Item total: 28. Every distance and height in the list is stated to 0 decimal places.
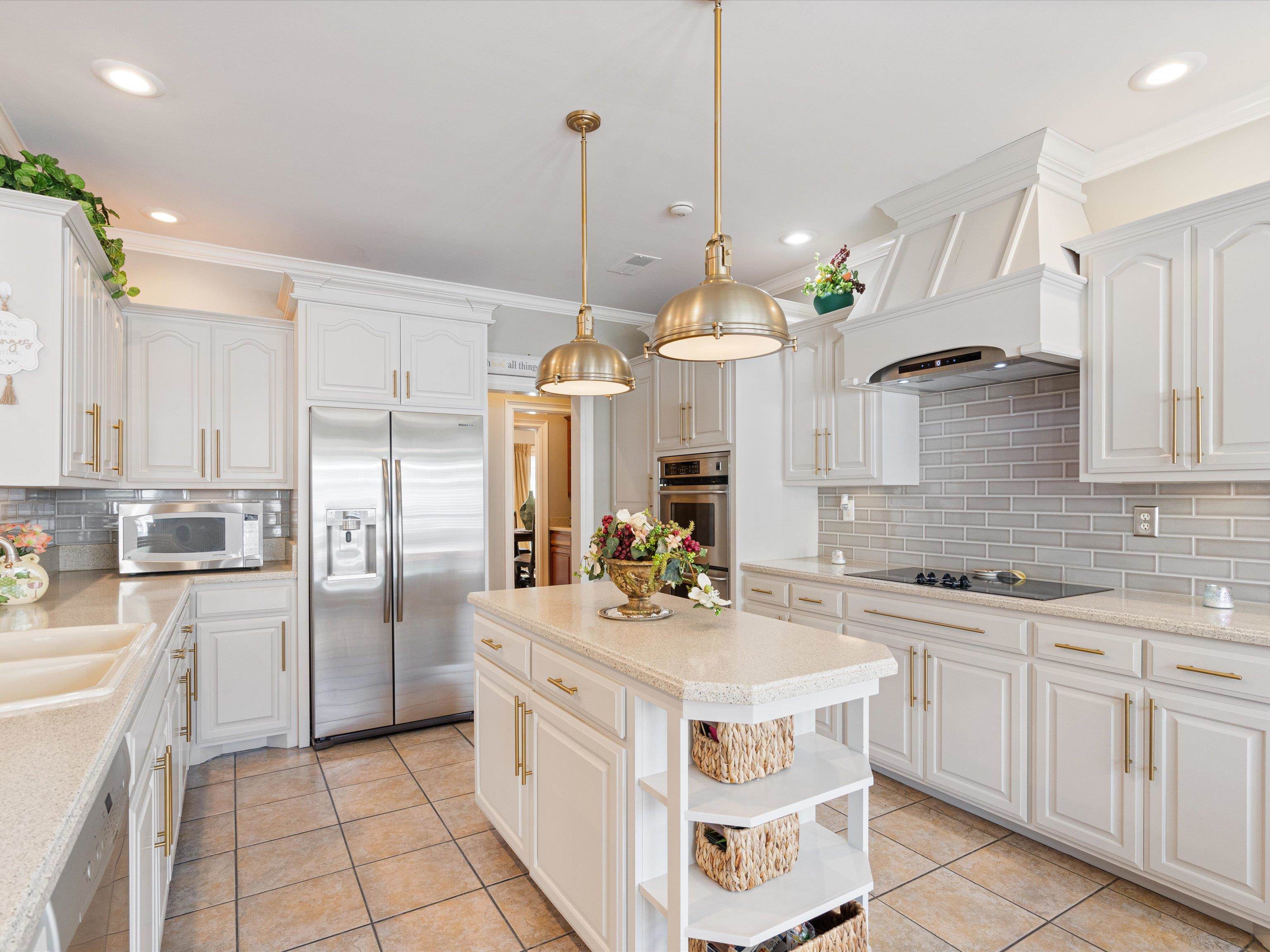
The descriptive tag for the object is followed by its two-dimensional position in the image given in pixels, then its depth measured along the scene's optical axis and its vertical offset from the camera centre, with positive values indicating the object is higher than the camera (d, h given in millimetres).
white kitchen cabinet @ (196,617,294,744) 3395 -995
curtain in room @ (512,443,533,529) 7652 +150
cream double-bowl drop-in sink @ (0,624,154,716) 1463 -463
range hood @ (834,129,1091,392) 2598 +844
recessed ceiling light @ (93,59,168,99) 2152 +1308
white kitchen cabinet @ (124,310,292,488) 3480 +436
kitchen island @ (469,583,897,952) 1531 -740
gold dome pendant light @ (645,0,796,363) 1664 +420
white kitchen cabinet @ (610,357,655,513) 4707 +272
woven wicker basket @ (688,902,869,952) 1635 -1104
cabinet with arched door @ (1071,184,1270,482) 2189 +472
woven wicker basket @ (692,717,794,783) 1677 -671
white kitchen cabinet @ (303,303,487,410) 3666 +702
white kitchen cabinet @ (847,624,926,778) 2945 -1022
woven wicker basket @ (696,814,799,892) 1625 -904
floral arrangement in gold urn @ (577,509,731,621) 1992 -224
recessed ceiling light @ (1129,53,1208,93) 2162 +1334
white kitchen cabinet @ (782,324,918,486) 3504 +306
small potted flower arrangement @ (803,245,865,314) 3561 +1037
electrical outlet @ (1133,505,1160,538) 2658 -149
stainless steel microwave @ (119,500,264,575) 3408 -272
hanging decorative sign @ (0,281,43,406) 2119 +436
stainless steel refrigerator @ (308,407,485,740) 3648 -449
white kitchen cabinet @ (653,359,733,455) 3980 +476
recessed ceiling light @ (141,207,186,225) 3229 +1283
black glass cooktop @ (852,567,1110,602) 2646 -428
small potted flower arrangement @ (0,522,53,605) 2369 -301
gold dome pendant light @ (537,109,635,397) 2305 +398
